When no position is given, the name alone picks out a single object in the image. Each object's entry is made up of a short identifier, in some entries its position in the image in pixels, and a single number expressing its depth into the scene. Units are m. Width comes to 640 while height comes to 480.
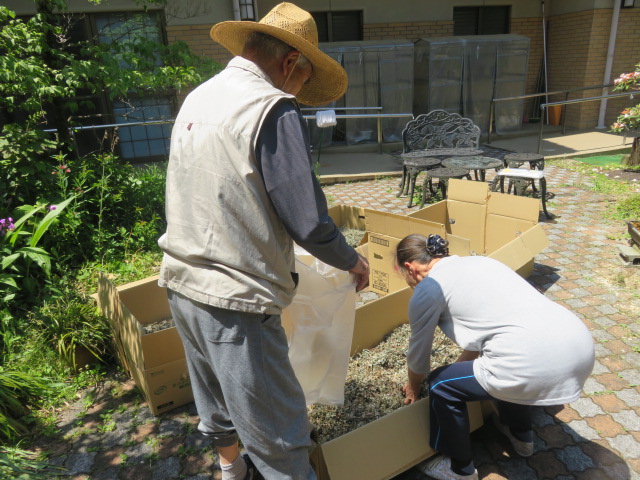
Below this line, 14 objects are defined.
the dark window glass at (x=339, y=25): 9.21
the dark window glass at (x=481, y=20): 9.98
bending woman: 1.67
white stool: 5.04
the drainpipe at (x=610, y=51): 8.96
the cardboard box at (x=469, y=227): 3.22
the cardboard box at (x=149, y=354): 2.30
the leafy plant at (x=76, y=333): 2.77
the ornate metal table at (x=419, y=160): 5.68
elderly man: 1.28
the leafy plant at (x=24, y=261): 3.03
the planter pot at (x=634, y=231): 4.03
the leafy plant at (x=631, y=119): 6.91
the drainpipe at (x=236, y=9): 7.19
